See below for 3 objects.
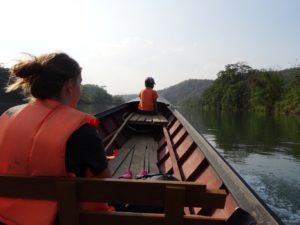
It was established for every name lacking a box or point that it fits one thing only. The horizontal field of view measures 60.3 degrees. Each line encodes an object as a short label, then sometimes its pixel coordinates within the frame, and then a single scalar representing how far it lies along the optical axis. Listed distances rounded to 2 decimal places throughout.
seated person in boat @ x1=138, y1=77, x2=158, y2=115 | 7.29
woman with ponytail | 1.39
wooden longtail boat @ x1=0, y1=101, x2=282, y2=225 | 1.35
